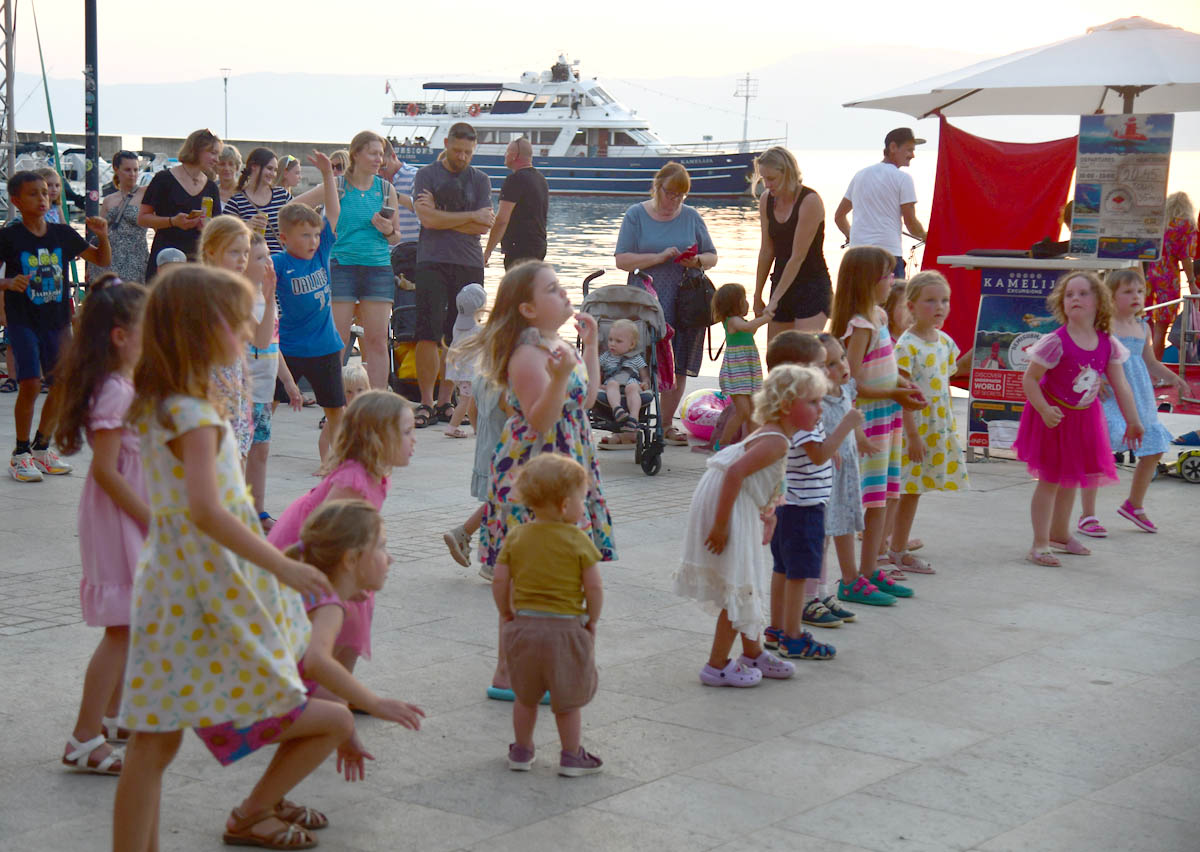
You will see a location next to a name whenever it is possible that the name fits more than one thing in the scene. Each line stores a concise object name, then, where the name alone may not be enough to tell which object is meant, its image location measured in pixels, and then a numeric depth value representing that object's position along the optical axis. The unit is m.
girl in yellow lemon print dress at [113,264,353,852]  3.36
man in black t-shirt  11.15
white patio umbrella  10.98
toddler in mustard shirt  4.34
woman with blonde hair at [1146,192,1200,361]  12.77
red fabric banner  13.65
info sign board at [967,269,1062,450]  10.27
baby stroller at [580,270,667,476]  9.83
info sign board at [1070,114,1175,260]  10.98
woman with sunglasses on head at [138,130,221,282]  9.29
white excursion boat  71.25
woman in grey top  10.49
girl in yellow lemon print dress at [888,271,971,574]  7.19
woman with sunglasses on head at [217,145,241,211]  11.44
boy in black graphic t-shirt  8.39
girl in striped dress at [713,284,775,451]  9.47
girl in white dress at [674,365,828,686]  5.19
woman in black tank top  9.54
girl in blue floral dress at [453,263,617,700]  5.07
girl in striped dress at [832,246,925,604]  6.58
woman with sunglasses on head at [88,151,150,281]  12.11
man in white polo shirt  11.59
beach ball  10.64
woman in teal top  10.39
